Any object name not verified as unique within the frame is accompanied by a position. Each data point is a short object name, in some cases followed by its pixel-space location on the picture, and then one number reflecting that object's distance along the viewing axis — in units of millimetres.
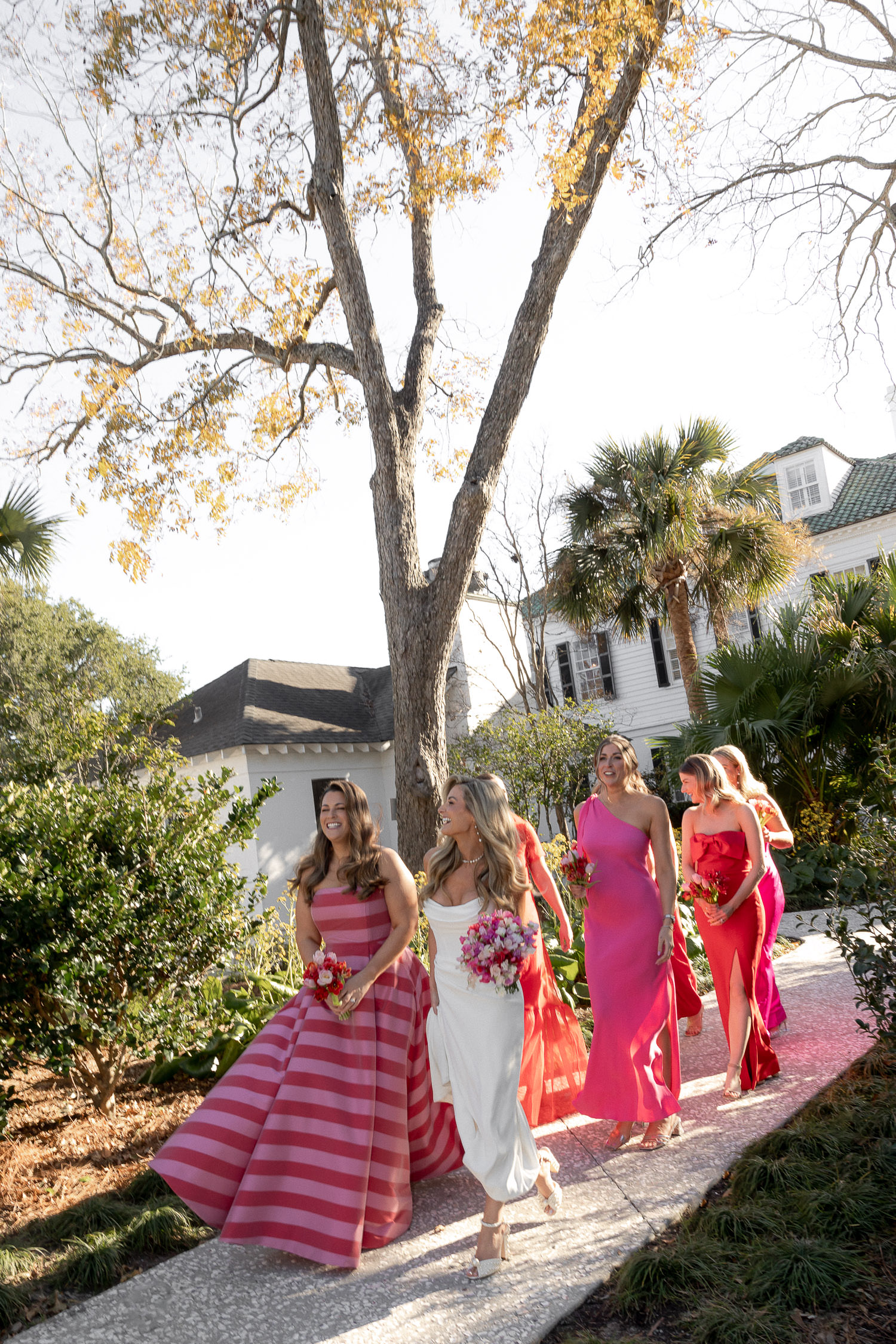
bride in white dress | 3525
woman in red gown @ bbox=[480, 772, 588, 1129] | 4551
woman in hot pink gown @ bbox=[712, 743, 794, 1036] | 5539
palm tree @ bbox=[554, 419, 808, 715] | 15461
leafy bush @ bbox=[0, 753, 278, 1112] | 4770
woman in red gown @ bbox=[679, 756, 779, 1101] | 5000
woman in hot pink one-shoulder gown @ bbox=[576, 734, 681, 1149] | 4449
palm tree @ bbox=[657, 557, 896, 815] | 10883
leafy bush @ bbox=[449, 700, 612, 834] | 15859
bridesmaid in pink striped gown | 3619
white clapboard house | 20953
